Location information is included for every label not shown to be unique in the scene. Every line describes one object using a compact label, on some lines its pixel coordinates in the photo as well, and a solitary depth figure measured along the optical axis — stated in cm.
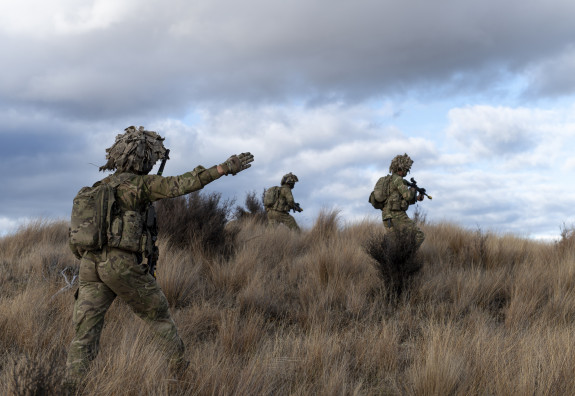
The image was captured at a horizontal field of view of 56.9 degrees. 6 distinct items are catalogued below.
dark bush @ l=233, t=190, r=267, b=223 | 1888
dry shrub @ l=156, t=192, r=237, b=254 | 934
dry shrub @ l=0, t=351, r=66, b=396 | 310
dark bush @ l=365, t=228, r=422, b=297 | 775
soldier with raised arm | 396
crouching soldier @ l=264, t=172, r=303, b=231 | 1445
